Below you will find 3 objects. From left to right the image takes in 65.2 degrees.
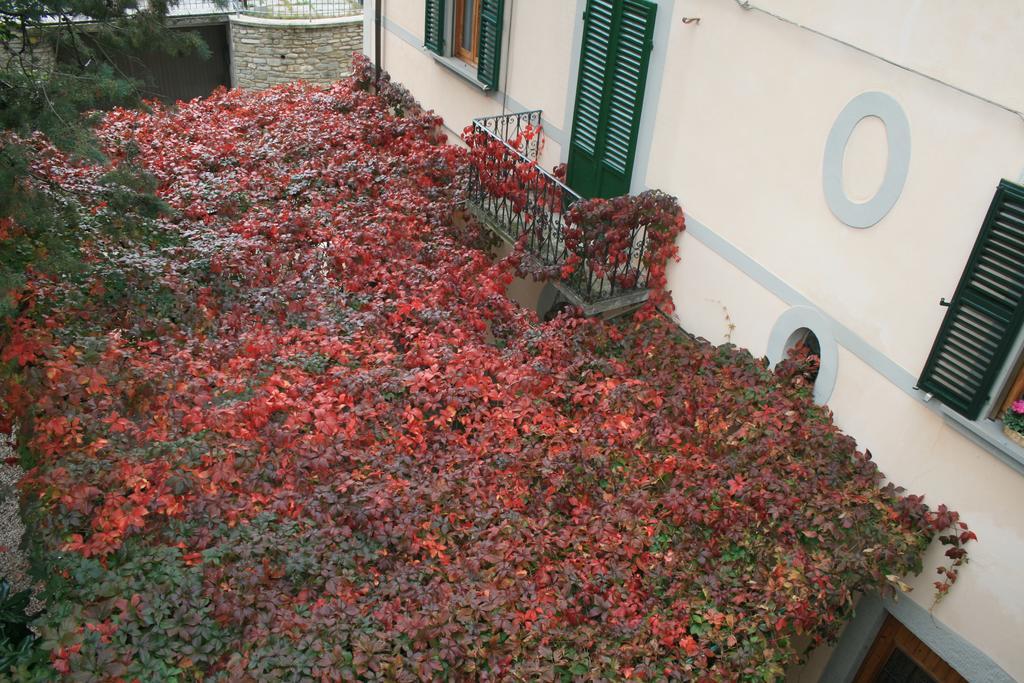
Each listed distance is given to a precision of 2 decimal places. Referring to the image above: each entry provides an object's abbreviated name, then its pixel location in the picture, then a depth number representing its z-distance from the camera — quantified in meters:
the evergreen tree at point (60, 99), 6.36
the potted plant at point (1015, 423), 5.12
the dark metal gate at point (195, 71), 19.14
